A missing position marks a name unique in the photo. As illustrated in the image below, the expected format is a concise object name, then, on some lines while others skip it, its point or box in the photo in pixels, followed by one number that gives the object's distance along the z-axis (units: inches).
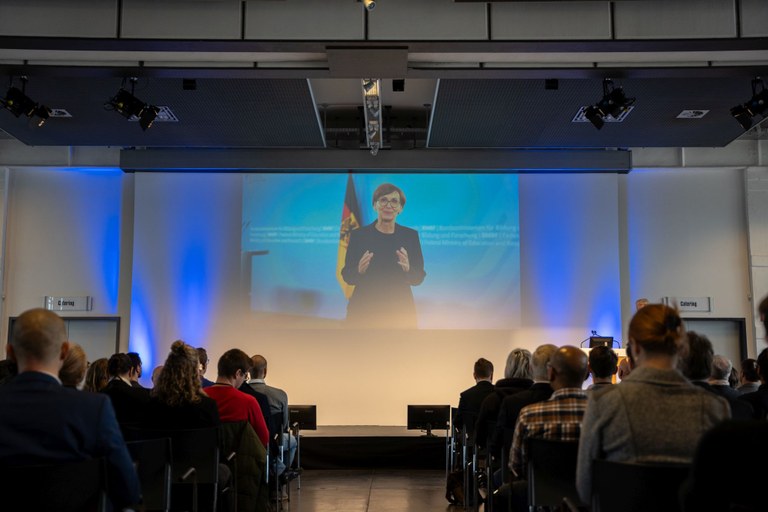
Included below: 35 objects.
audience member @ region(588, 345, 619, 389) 161.8
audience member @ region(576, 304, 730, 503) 95.3
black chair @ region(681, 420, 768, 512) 79.5
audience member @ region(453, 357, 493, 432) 238.7
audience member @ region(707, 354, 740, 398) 184.6
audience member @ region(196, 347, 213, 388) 254.8
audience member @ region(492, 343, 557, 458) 168.9
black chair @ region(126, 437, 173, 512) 130.3
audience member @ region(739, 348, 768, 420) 156.0
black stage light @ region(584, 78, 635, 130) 284.5
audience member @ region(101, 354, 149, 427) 164.4
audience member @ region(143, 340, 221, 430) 158.6
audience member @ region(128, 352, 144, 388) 190.2
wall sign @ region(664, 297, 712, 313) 415.8
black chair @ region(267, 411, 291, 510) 223.6
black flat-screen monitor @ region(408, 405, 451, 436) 332.5
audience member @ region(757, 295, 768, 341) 92.8
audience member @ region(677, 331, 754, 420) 143.4
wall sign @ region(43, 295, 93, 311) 417.4
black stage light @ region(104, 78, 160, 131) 285.7
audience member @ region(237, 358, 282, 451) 213.8
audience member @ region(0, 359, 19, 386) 181.6
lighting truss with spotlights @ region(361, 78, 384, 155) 296.5
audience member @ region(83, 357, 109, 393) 186.2
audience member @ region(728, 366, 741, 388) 247.9
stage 358.0
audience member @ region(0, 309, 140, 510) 93.8
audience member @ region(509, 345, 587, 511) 137.0
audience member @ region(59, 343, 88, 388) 132.7
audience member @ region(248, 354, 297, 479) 249.6
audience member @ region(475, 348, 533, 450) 197.3
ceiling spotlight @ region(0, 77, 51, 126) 281.9
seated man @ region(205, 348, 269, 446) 185.6
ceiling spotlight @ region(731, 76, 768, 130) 282.7
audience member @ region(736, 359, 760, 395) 219.4
